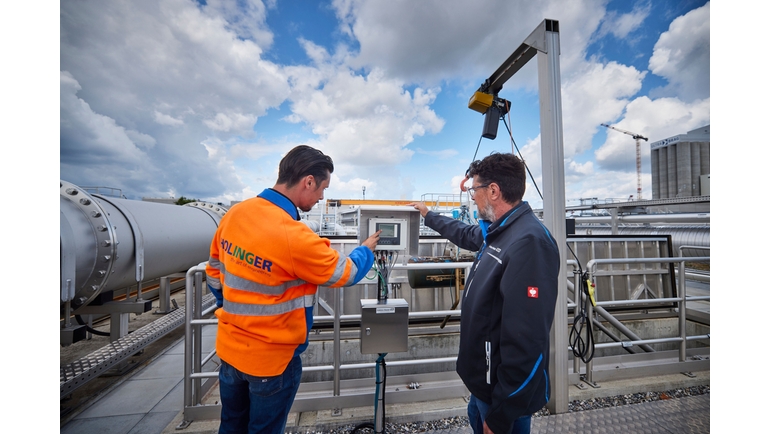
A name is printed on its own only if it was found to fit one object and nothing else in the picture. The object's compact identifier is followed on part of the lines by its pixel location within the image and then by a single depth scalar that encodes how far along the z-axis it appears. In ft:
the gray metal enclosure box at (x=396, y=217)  7.20
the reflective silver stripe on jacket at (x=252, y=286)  4.91
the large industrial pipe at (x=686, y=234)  22.48
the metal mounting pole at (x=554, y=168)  8.03
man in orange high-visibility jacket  4.80
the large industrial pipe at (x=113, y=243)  8.18
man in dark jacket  4.38
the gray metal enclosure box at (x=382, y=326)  6.96
